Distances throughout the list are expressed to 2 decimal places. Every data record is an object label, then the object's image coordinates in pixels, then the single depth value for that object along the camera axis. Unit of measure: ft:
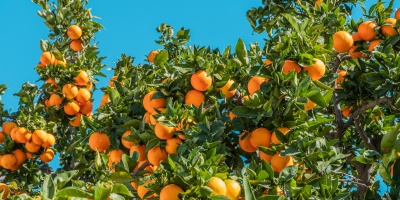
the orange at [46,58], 17.65
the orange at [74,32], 18.98
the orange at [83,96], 17.08
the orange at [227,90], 11.99
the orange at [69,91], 16.79
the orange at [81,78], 16.99
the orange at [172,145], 10.68
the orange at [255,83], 10.55
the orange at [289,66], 10.25
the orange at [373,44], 13.00
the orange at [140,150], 11.59
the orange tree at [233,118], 8.74
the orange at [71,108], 16.93
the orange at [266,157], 10.03
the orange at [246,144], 10.48
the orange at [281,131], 9.87
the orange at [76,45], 19.44
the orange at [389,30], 13.07
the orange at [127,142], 11.99
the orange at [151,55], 17.57
